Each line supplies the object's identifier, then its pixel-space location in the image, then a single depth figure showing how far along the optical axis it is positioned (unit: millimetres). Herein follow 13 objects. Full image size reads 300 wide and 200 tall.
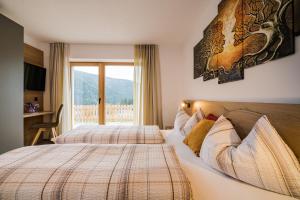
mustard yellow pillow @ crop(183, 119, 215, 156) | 1669
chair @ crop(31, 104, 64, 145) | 3650
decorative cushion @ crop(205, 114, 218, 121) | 1911
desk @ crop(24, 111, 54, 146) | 3868
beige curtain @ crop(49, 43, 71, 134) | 4223
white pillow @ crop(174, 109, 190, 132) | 2608
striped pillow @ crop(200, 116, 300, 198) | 904
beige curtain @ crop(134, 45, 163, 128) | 4289
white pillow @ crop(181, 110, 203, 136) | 2227
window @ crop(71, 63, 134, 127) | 4574
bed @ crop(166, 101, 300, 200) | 958
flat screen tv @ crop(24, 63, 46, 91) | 3658
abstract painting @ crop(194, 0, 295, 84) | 1105
